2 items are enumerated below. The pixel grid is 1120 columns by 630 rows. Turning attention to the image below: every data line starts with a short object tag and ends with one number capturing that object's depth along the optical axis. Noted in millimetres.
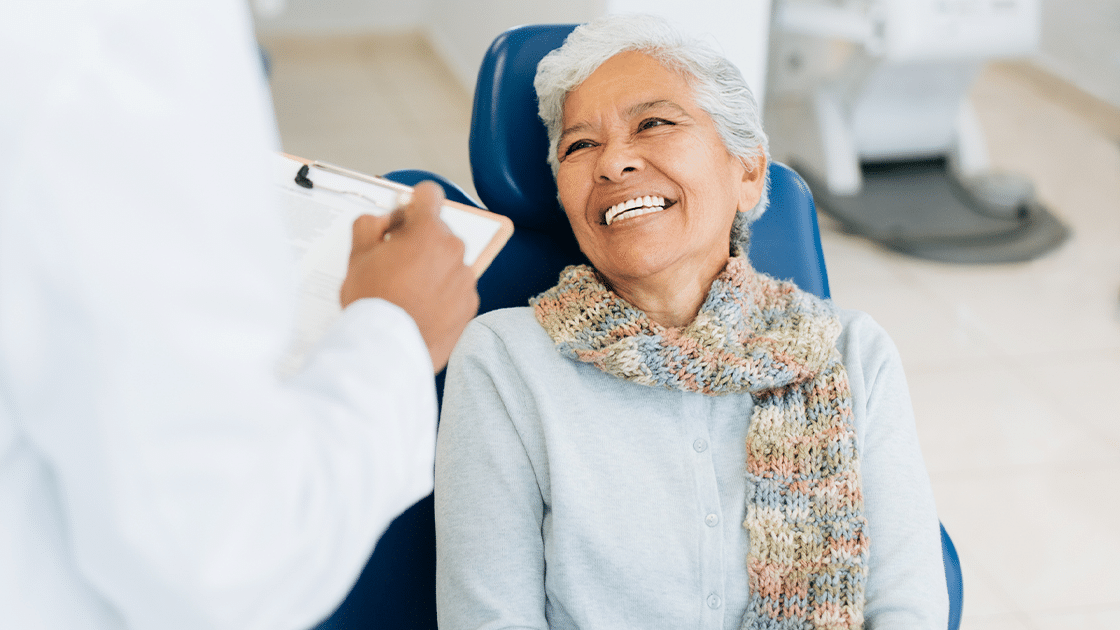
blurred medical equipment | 3129
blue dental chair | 1271
